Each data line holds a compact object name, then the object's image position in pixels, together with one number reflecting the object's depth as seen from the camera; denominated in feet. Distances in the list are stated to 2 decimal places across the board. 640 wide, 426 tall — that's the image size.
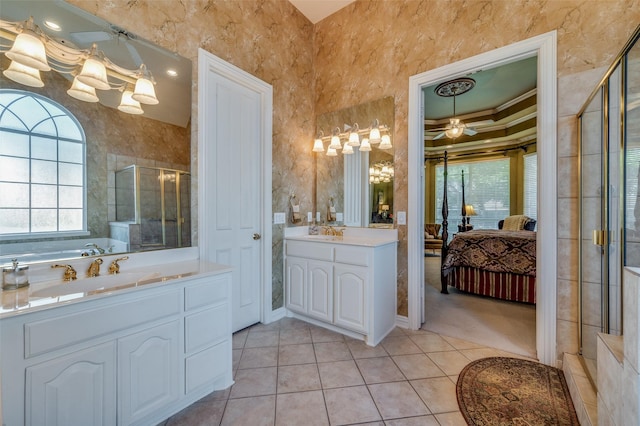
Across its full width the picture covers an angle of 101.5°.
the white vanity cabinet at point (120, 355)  3.24
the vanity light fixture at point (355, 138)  8.80
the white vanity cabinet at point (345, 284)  7.34
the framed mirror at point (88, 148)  4.24
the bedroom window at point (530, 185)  18.70
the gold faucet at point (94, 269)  4.89
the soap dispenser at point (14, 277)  3.88
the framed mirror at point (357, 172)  8.87
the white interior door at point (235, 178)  7.07
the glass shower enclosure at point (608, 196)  4.36
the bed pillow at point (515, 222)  16.72
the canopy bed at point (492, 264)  10.45
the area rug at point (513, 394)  4.75
